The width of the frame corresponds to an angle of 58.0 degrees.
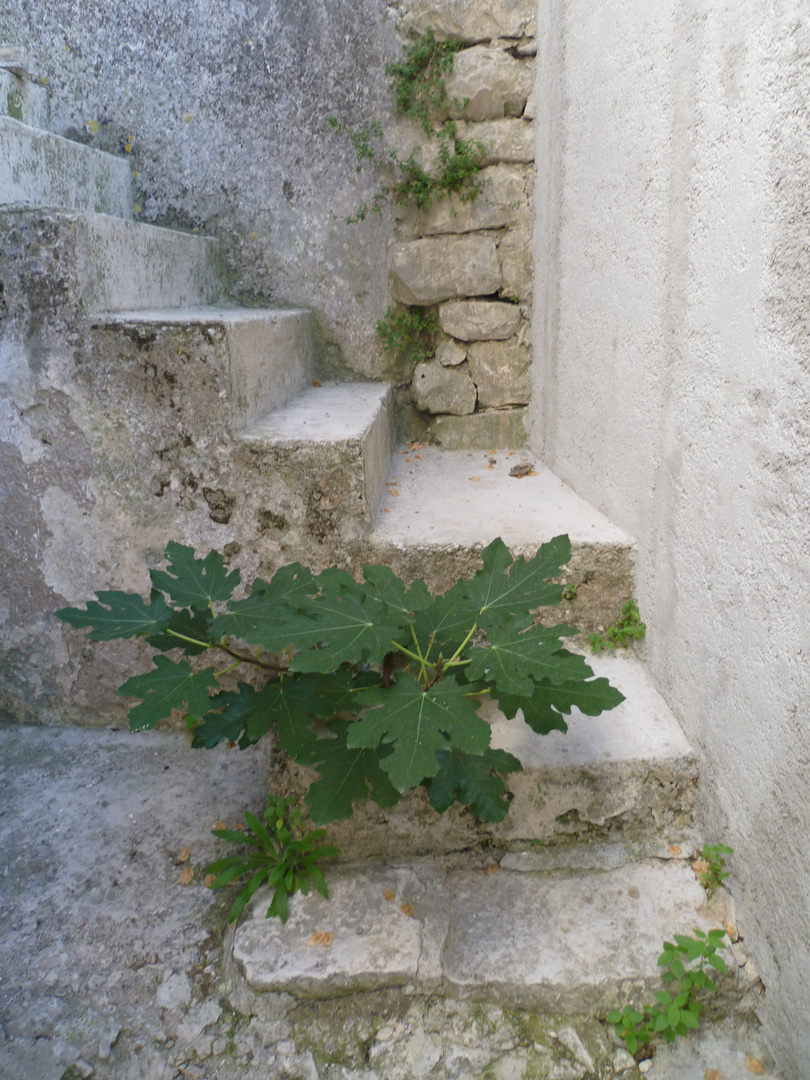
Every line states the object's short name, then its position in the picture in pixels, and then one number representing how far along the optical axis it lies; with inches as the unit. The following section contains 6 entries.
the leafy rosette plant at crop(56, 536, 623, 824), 53.5
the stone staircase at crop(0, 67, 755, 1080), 58.2
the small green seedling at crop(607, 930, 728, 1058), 53.7
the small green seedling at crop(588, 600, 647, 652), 82.4
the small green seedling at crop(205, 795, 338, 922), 64.9
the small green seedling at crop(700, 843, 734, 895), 60.9
